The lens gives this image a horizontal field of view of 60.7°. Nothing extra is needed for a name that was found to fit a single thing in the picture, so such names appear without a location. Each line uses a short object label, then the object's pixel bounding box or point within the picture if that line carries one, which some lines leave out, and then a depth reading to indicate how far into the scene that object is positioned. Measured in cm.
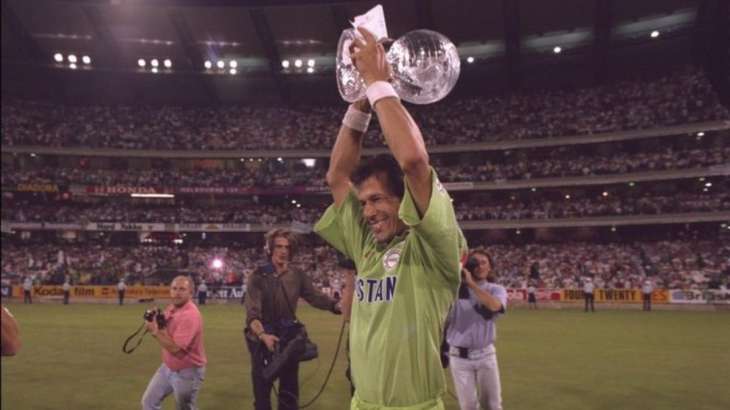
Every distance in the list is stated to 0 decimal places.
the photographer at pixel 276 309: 690
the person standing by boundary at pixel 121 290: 3422
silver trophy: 283
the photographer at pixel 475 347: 666
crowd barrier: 2938
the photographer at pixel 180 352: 638
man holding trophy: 223
